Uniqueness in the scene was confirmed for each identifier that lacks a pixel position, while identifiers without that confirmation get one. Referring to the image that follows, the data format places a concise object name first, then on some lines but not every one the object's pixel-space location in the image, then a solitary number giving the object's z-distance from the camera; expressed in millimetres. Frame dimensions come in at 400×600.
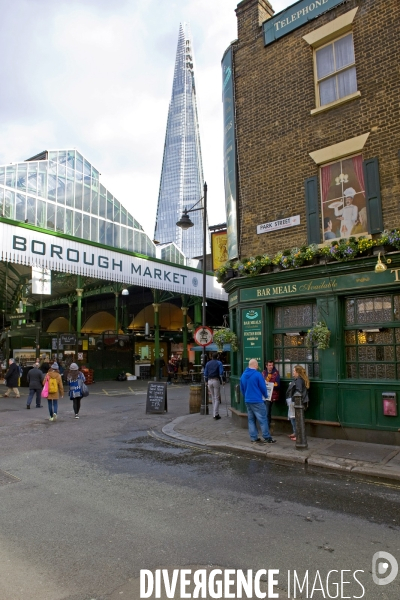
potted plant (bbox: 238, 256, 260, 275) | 10875
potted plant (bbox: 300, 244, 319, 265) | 9820
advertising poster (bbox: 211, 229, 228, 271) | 15469
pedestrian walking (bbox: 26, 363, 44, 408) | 15344
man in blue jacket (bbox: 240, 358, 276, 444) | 8977
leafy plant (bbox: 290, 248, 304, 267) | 9984
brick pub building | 9164
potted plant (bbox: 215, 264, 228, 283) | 11898
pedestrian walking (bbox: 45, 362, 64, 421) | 12250
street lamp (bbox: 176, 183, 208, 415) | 13414
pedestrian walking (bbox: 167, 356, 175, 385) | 27662
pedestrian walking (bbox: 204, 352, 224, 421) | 12500
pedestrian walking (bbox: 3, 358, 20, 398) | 18588
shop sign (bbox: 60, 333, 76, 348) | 25672
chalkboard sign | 14039
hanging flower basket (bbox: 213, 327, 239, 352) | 11414
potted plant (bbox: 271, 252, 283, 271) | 10383
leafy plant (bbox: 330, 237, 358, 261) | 9172
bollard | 8438
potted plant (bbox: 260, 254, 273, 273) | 10633
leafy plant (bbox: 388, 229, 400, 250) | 8617
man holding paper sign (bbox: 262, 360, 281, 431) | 9930
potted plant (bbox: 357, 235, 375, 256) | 9055
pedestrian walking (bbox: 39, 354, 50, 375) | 22266
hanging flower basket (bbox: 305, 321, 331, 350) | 9406
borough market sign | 18703
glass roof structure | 21469
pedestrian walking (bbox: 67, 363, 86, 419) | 12731
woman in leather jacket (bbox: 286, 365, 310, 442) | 9210
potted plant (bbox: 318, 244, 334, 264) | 9616
